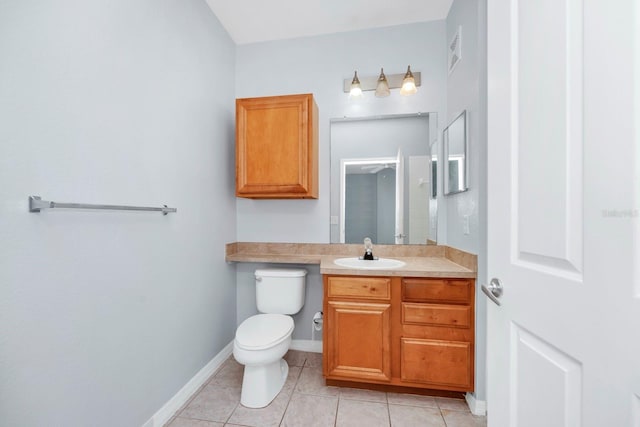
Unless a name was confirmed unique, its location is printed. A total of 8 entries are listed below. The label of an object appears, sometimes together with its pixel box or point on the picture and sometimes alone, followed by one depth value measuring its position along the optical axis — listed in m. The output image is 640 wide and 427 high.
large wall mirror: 2.11
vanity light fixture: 2.00
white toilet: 1.54
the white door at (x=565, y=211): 0.48
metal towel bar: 0.89
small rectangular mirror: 1.68
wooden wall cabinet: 1.96
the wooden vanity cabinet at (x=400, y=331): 1.58
